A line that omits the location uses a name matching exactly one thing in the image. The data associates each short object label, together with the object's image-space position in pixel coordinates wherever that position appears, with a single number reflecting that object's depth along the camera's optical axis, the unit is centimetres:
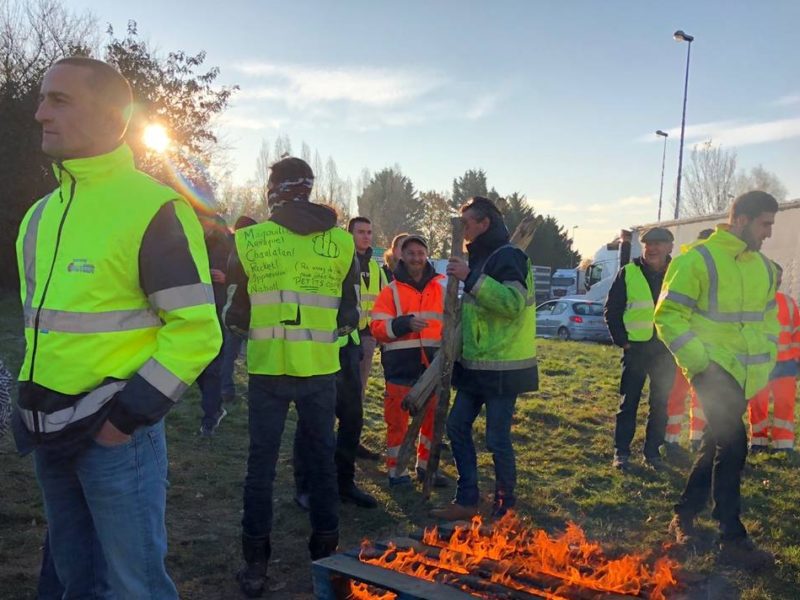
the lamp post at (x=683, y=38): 2803
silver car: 2173
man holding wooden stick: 476
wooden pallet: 293
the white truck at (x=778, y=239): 1582
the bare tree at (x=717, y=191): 4675
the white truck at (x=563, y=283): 4457
